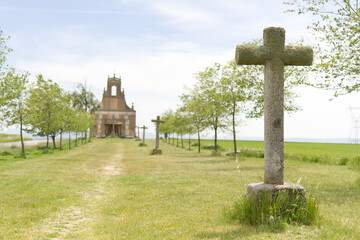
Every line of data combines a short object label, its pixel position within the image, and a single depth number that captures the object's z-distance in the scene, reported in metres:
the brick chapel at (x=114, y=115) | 86.44
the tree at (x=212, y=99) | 29.63
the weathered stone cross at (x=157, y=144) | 32.28
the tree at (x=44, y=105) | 34.16
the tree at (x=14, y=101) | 25.46
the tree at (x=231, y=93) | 25.55
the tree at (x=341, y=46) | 12.91
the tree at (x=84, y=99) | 77.62
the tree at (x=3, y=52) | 24.72
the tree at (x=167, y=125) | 57.29
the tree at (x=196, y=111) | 31.75
